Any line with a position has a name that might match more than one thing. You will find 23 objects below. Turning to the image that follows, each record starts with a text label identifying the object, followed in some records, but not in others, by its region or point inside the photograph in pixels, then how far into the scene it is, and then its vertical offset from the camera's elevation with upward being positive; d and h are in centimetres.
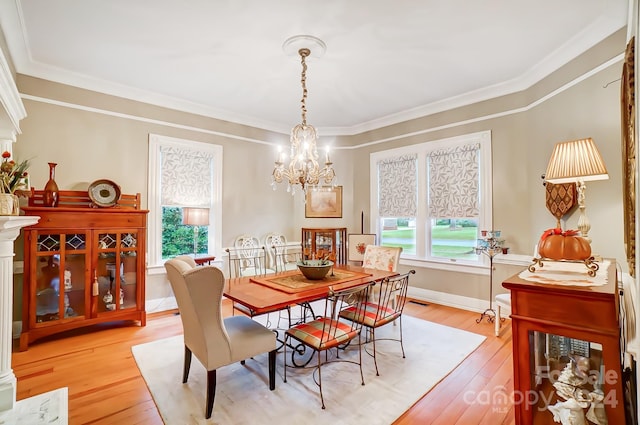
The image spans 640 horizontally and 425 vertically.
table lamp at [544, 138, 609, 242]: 199 +36
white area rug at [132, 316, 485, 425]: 198 -134
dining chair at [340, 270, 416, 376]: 259 -91
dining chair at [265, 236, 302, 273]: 505 -58
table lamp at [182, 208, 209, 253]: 405 +1
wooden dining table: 219 -62
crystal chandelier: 295 +60
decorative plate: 346 +29
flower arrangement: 205 +29
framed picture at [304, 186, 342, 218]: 560 +26
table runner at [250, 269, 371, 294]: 256 -61
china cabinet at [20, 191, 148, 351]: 303 -55
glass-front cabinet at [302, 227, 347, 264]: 530 -44
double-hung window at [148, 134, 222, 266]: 410 +35
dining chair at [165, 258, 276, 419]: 186 -79
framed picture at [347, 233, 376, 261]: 496 -45
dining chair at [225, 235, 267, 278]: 473 -57
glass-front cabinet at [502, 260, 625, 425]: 123 -62
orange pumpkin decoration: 165 -17
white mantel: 200 -66
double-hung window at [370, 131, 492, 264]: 410 +31
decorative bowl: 281 -51
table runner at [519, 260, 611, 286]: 140 -30
